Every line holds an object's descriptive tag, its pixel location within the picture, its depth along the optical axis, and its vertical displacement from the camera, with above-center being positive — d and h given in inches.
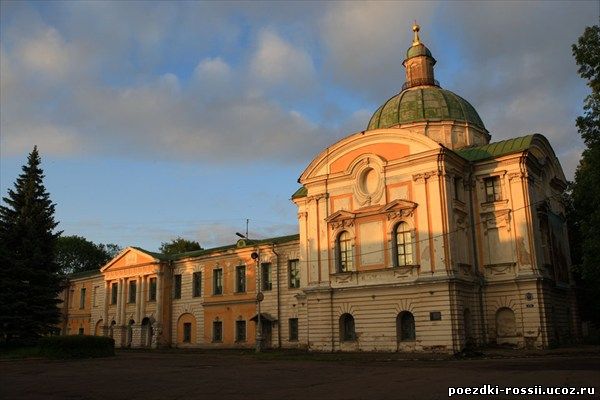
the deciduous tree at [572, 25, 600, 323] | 847.1 +238.7
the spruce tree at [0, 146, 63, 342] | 1235.9 +144.8
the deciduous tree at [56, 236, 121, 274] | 2775.6 +352.5
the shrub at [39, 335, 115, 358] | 1116.5 -36.8
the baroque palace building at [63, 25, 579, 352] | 1104.2 +156.5
